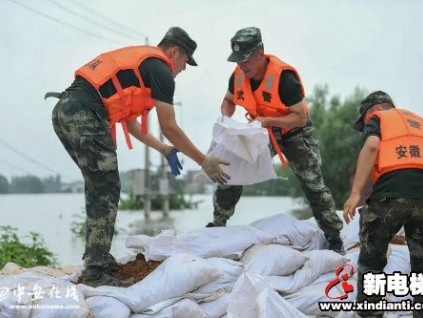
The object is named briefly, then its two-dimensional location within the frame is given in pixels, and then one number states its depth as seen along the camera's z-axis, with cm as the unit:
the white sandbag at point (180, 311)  351
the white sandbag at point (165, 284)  355
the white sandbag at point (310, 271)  405
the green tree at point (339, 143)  2258
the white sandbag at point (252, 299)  325
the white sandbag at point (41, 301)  331
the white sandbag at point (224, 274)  382
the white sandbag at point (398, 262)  447
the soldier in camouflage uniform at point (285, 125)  469
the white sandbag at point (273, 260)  413
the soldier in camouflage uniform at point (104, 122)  396
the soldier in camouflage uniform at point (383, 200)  353
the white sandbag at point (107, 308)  340
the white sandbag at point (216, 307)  371
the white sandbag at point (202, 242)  433
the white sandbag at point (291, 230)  485
